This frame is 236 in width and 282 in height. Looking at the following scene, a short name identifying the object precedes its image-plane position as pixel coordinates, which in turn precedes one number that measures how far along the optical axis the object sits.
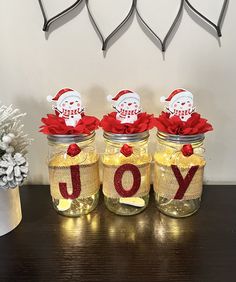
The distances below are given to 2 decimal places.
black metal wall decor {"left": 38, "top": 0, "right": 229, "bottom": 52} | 0.73
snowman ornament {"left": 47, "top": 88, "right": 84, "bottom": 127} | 0.65
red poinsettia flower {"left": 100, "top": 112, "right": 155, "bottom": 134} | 0.65
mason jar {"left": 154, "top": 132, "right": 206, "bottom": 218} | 0.65
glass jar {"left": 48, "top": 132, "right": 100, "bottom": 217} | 0.66
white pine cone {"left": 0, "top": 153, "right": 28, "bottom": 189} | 0.59
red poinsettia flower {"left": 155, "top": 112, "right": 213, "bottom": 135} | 0.64
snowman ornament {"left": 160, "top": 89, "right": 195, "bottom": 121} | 0.64
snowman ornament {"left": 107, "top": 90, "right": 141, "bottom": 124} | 0.65
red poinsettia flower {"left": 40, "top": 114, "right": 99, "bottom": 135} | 0.65
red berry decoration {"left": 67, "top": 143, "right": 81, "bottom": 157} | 0.64
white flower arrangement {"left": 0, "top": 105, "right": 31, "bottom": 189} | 0.59
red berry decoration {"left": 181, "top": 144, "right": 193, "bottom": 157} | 0.63
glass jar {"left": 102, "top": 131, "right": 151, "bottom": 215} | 0.67
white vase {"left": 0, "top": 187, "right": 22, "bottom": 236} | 0.64
